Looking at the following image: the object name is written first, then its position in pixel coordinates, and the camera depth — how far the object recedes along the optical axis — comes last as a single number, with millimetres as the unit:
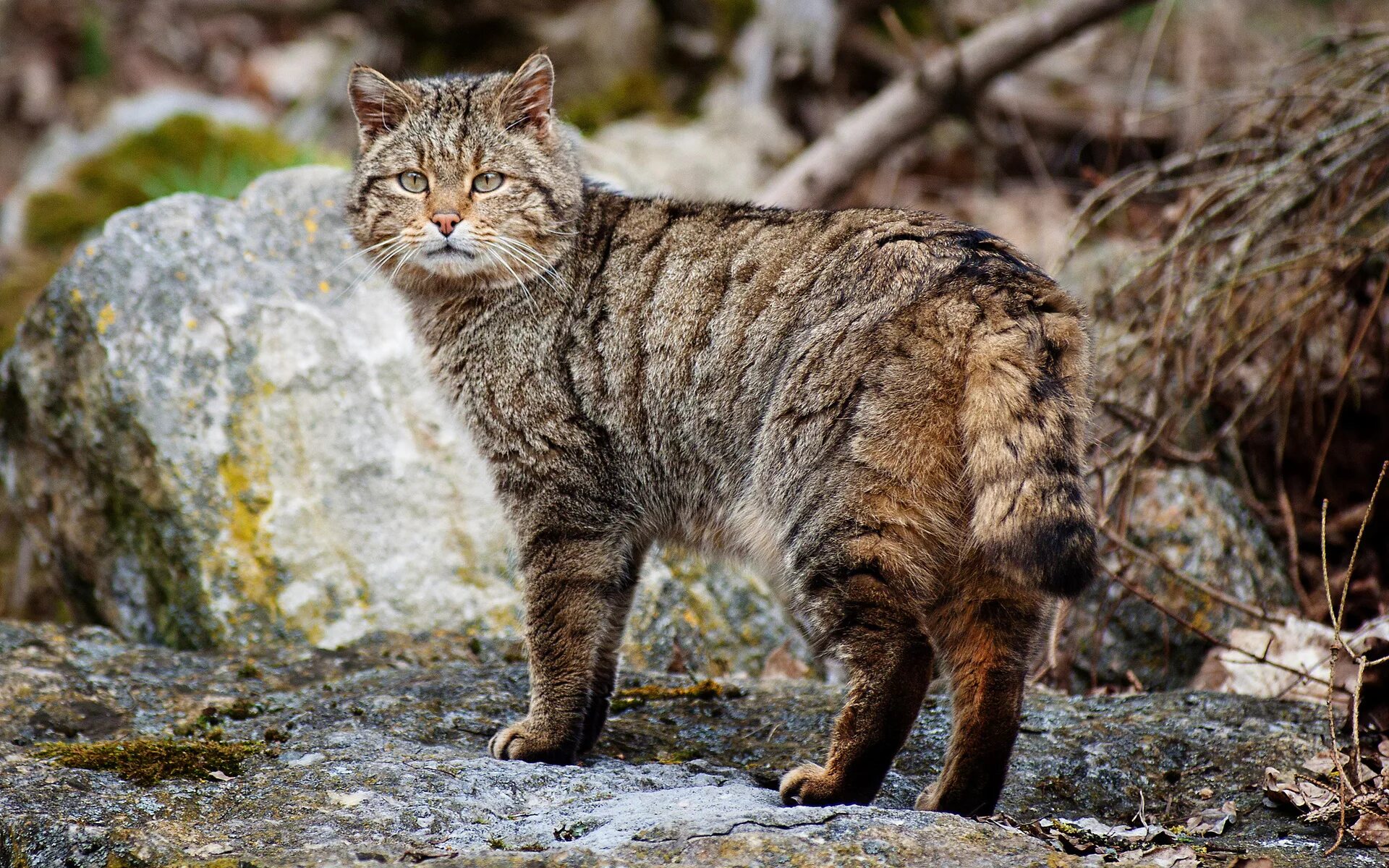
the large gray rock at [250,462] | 9328
